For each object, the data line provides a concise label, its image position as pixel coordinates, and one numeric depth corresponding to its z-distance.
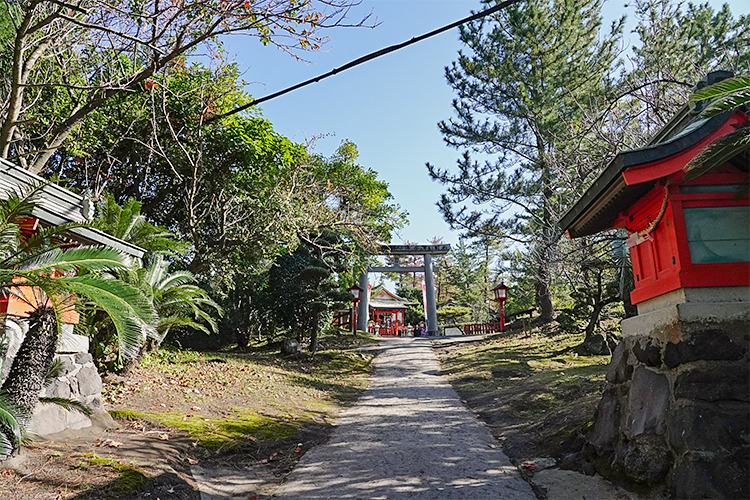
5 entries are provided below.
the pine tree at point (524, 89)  15.58
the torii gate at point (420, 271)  25.80
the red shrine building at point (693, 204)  3.89
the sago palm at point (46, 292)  4.15
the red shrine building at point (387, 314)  30.84
